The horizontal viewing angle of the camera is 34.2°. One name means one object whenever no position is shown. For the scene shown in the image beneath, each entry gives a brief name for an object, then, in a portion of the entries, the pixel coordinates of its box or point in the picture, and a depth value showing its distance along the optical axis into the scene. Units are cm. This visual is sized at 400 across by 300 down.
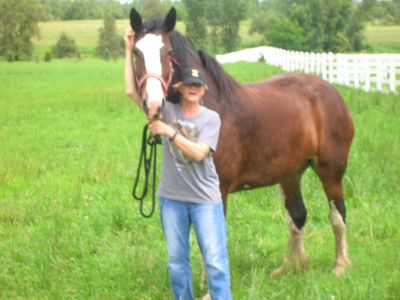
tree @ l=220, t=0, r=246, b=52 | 7819
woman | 413
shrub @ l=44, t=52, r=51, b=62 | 6826
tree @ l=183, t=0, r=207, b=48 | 6648
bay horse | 430
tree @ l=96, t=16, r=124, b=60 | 7675
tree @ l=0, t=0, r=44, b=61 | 7762
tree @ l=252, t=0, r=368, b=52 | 5897
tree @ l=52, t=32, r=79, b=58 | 8006
